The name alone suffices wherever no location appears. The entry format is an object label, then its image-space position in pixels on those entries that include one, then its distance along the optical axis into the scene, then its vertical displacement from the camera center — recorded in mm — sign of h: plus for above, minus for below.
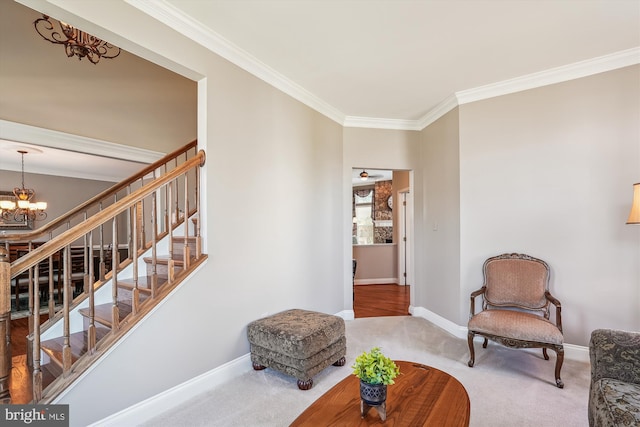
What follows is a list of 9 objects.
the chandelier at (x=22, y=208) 5645 +179
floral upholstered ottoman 2486 -1062
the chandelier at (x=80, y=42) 2693 +1551
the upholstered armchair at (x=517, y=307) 2545 -895
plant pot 1485 -844
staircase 1681 -539
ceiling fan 7594 +950
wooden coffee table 1467 -962
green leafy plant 1479 -730
